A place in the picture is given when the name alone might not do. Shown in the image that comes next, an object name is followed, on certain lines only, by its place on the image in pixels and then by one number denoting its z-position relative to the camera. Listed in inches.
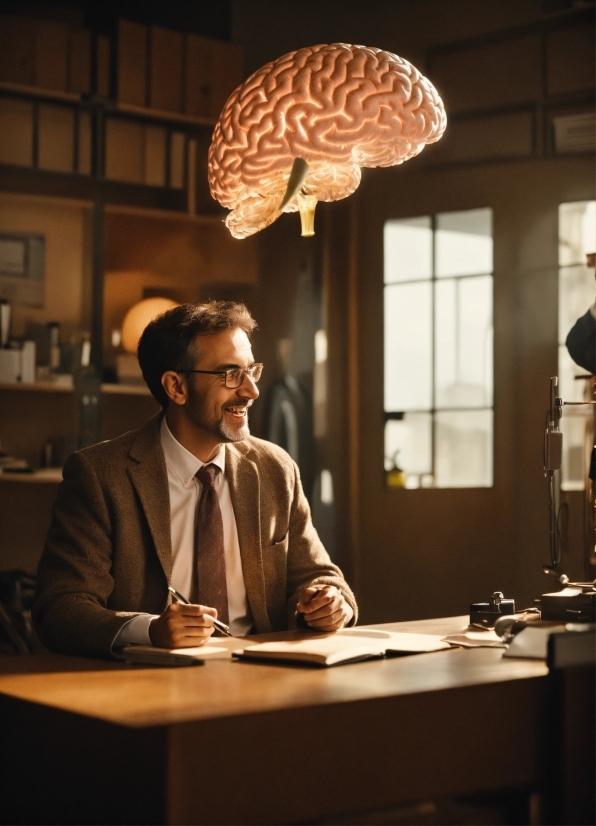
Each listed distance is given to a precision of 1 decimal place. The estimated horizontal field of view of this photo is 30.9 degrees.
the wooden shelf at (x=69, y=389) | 167.3
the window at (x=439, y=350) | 170.2
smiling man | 78.7
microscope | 81.3
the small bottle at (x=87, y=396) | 173.6
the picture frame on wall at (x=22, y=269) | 175.2
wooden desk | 47.9
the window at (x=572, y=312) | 162.9
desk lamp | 178.2
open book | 66.6
